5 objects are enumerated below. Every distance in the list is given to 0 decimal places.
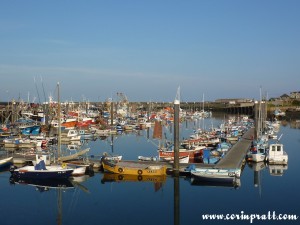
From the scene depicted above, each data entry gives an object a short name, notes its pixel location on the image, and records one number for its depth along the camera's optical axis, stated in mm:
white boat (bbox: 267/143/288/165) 33625
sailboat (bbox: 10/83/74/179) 27812
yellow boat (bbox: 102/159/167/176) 28344
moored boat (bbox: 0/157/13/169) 31562
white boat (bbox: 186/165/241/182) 26891
